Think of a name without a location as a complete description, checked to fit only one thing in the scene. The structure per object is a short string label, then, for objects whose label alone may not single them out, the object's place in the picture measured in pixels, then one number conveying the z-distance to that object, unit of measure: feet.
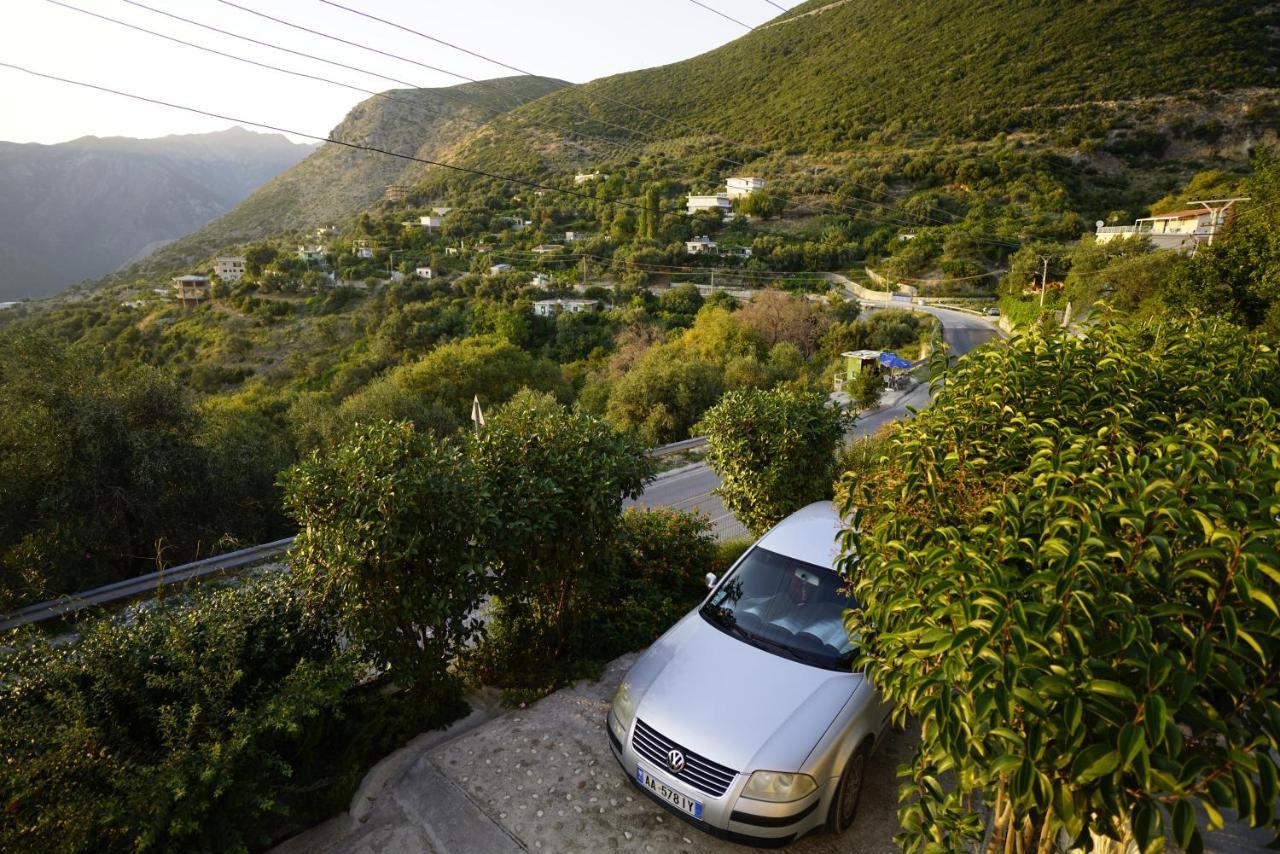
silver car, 10.75
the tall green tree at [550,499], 14.69
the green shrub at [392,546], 12.50
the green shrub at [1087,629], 5.06
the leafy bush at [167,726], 8.89
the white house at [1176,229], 109.70
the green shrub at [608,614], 16.48
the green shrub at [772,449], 22.59
